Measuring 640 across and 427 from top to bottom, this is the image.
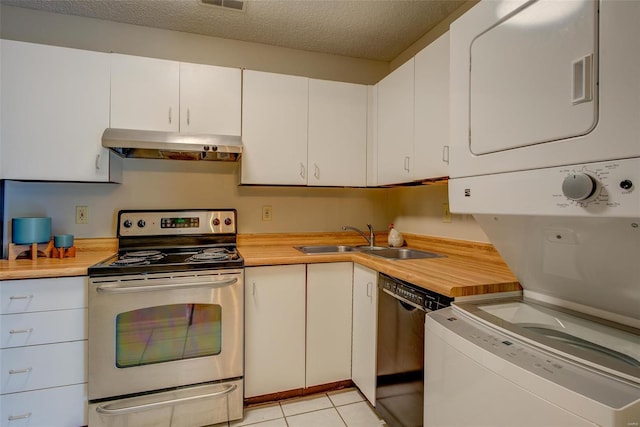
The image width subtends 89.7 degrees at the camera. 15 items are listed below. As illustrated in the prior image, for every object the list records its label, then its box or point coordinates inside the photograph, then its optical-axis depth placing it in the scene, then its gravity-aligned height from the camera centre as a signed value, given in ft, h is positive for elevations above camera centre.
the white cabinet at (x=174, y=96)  6.25 +2.30
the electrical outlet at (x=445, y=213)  7.00 -0.01
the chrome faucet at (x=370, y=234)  8.25 -0.60
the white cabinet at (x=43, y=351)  4.88 -2.24
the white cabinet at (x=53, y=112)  5.75 +1.76
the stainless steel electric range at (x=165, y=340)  5.18 -2.23
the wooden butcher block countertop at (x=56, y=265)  4.91 -0.95
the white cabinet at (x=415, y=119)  5.49 +1.82
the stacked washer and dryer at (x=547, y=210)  2.32 +0.04
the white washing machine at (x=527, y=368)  2.21 -1.22
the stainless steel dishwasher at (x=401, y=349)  4.39 -2.08
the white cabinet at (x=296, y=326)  6.08 -2.27
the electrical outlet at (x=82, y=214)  6.91 -0.14
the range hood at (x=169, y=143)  5.82 +1.24
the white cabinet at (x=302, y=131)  6.99 +1.82
